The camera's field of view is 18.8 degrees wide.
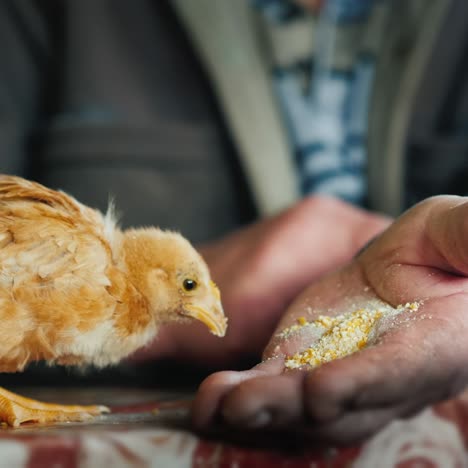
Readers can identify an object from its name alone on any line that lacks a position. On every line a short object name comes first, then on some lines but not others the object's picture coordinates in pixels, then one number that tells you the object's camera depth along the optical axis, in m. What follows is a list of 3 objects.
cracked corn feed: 0.49
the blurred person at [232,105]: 0.79
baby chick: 0.51
